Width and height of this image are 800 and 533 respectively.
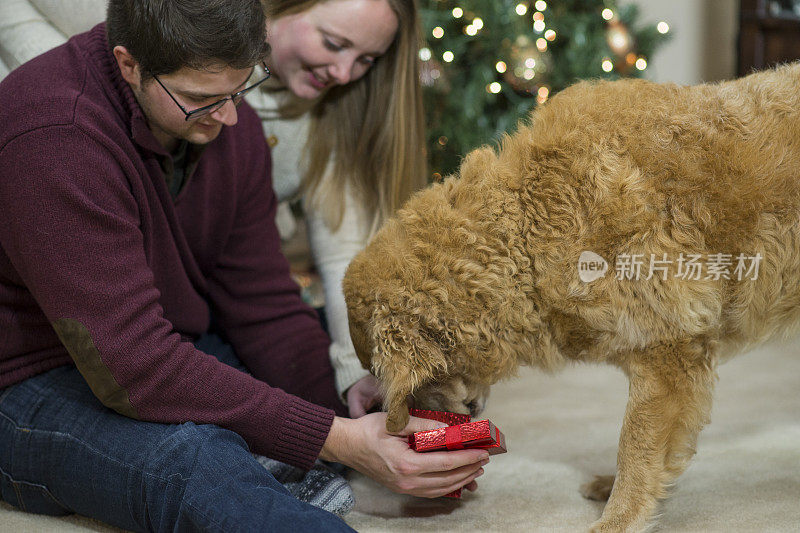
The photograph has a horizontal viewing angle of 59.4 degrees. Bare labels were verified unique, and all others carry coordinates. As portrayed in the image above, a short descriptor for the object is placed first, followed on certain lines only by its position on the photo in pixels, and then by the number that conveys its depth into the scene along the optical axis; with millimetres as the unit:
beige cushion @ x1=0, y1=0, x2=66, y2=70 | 1900
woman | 2105
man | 1404
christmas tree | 3348
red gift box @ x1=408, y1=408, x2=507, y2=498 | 1590
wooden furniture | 3988
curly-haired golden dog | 1475
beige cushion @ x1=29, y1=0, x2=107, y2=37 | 1995
